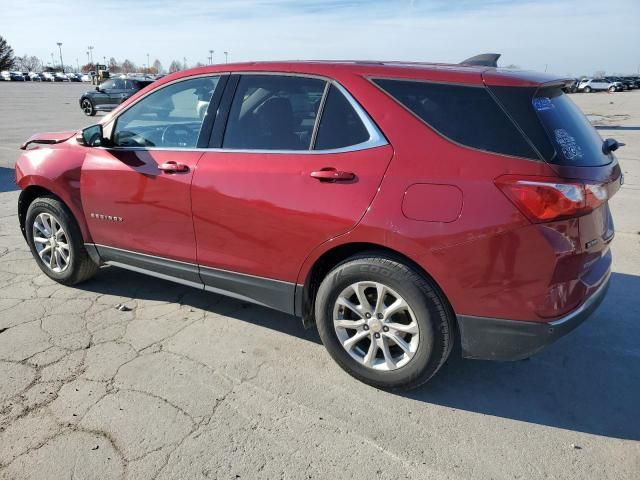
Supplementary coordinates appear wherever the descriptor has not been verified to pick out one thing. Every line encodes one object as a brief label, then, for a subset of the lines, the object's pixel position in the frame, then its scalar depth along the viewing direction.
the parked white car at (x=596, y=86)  60.38
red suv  2.44
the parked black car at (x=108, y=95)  21.88
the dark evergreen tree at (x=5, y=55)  104.06
